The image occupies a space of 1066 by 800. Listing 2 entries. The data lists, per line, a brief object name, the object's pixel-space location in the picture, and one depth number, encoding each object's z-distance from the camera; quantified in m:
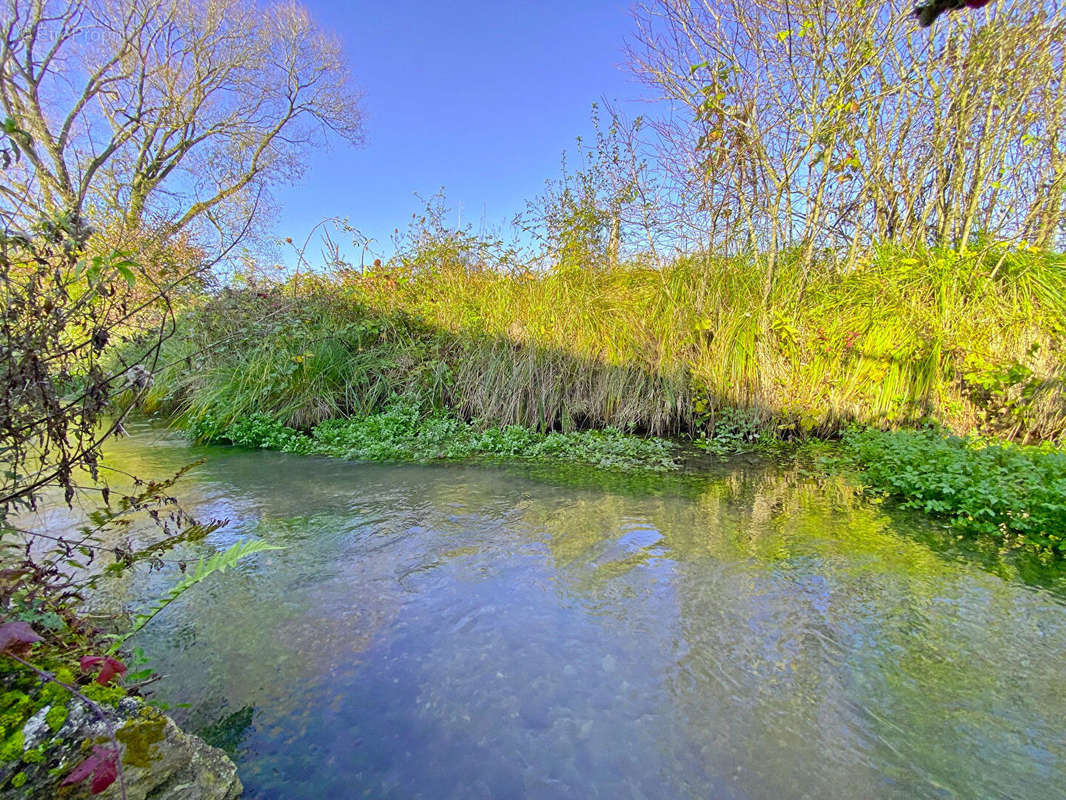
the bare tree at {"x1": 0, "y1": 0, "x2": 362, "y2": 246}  14.53
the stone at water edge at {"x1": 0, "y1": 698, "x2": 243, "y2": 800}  1.17
